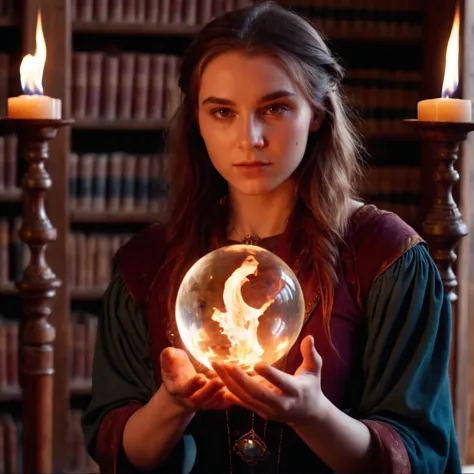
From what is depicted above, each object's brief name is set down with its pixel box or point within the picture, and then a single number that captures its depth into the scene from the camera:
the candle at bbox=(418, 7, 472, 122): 1.82
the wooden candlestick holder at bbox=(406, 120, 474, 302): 1.86
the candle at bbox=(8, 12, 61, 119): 1.82
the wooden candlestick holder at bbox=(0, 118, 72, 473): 1.87
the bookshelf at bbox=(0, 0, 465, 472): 3.08
